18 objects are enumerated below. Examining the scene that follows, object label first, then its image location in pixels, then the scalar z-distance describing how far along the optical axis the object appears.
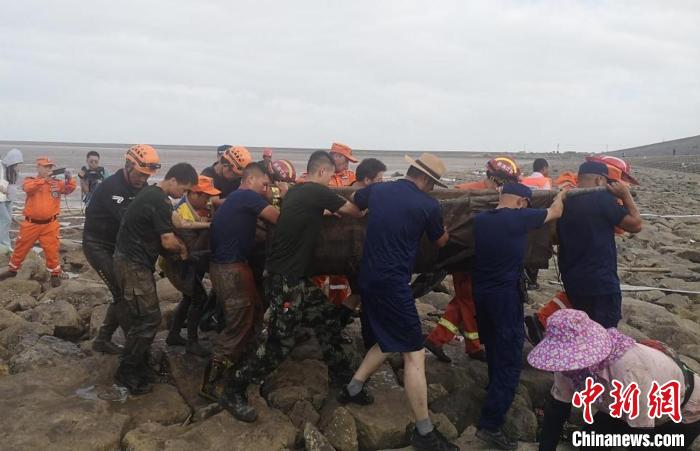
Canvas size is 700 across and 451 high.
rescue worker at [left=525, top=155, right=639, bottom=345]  4.95
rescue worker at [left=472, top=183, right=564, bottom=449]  4.21
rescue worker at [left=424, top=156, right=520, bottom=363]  5.23
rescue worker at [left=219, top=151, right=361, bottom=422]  4.30
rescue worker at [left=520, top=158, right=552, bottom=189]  7.27
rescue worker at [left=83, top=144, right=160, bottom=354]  5.06
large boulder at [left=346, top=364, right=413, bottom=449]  4.19
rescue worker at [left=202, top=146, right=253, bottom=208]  5.85
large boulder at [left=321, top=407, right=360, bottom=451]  4.09
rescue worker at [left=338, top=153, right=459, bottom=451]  4.00
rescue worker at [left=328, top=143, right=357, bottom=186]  7.35
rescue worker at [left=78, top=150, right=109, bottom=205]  11.85
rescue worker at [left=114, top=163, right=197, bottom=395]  4.47
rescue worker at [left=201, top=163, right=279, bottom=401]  4.48
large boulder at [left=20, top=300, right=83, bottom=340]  5.86
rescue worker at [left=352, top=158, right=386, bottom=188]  5.96
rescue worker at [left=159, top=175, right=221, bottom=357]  4.80
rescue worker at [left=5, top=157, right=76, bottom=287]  8.07
